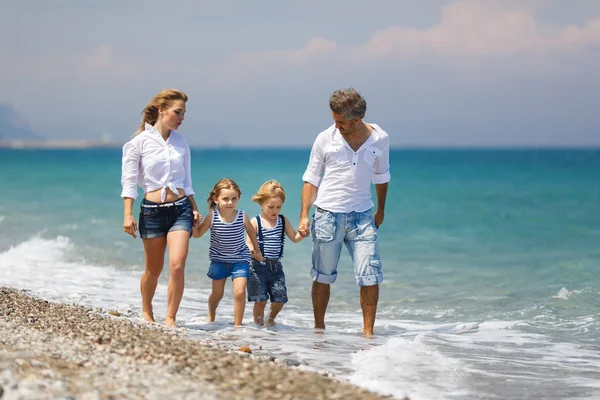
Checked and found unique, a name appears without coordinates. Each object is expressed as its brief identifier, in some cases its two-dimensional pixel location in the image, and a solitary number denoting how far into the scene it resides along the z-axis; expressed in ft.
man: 42.57
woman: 40.68
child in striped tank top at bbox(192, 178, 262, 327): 43.83
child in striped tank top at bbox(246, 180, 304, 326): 45.01
